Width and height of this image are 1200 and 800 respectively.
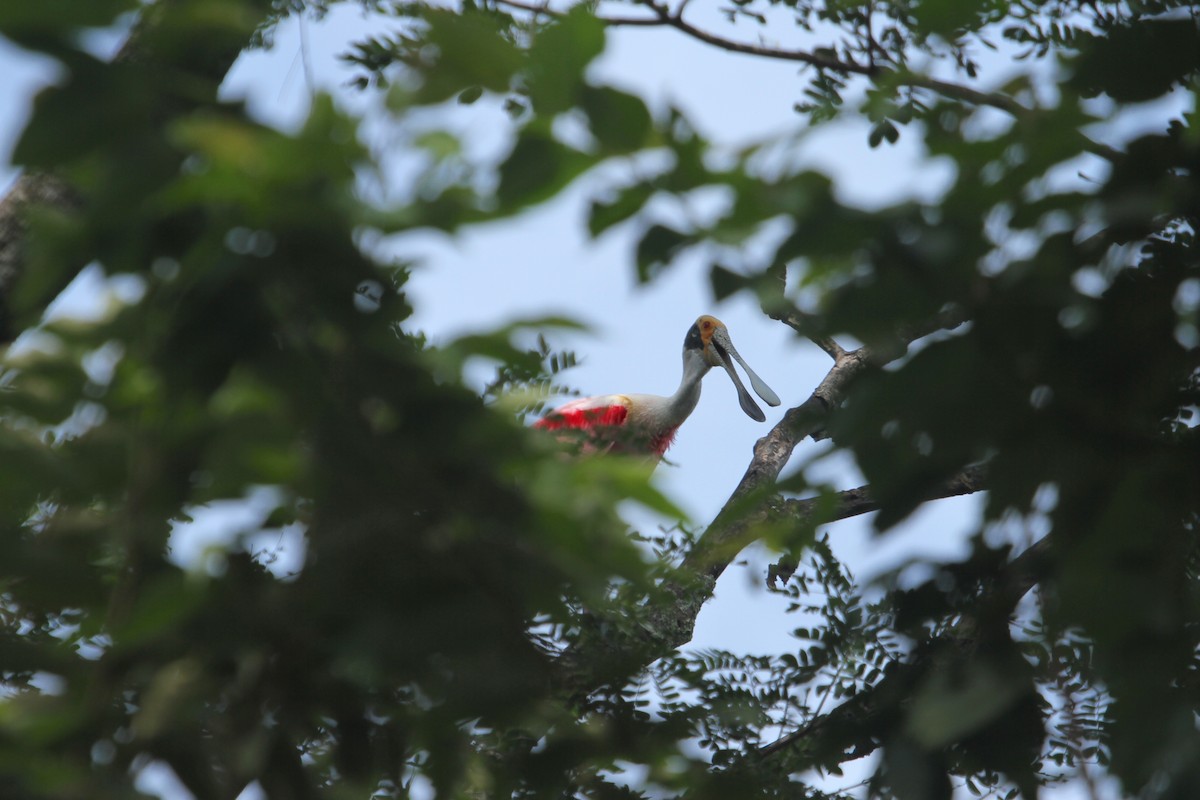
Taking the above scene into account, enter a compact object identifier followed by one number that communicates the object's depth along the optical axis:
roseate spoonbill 34.21
